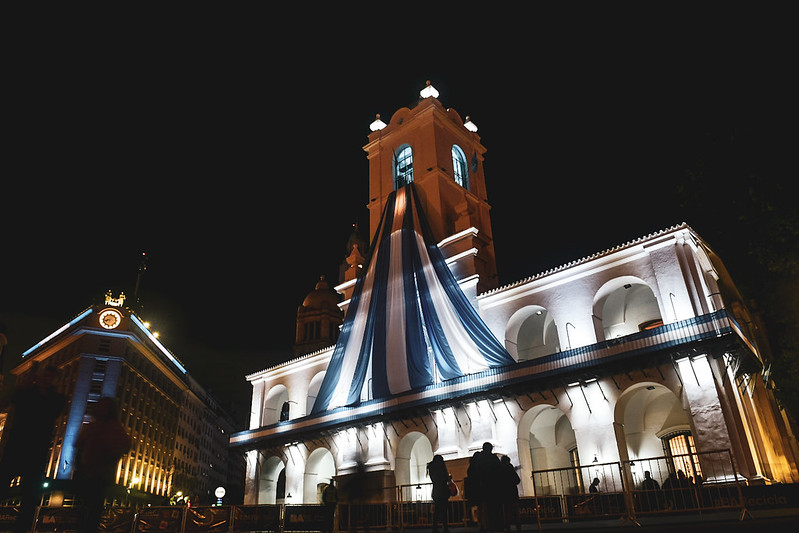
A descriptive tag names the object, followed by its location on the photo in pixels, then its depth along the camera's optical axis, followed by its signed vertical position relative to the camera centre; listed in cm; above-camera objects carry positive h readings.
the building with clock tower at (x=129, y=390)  5453 +1542
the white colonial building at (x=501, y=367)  1997 +614
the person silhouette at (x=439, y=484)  1166 +93
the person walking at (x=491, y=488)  1048 +74
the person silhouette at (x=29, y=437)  702 +131
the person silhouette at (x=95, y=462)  702 +97
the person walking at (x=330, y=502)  1466 +85
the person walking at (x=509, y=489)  1056 +73
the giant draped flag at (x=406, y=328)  2503 +889
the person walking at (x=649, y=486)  1628 +112
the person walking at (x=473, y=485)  1070 +82
